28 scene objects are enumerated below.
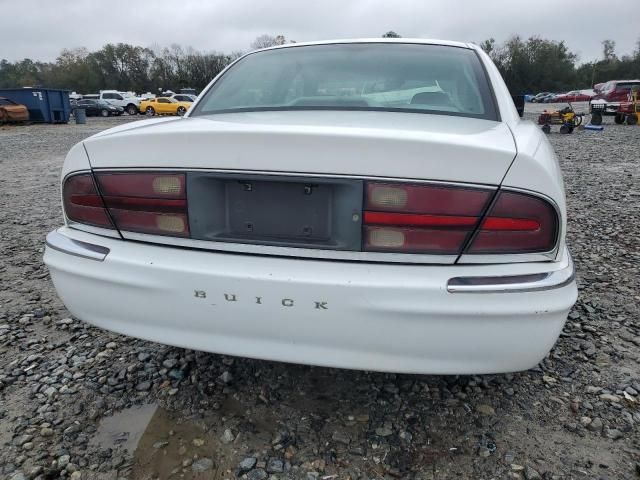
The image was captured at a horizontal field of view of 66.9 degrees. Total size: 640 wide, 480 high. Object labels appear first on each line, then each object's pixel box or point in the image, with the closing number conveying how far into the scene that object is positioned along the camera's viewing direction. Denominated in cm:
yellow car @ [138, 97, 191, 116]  3453
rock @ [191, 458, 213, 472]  164
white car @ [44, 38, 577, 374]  142
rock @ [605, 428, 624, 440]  177
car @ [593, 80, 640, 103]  2361
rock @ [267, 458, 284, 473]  164
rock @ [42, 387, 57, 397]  205
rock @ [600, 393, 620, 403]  198
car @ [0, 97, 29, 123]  2117
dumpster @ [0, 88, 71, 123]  2277
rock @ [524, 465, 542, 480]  159
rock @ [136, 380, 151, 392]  209
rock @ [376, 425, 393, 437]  181
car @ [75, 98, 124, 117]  3350
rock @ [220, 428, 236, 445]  177
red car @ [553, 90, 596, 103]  5148
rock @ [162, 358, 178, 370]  225
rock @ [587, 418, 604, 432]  181
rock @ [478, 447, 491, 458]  170
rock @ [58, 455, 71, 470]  165
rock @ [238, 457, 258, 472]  164
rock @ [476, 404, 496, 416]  192
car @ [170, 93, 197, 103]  3634
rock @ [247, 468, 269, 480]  161
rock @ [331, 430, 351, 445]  178
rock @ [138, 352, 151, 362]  232
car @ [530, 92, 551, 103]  6100
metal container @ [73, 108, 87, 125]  2455
